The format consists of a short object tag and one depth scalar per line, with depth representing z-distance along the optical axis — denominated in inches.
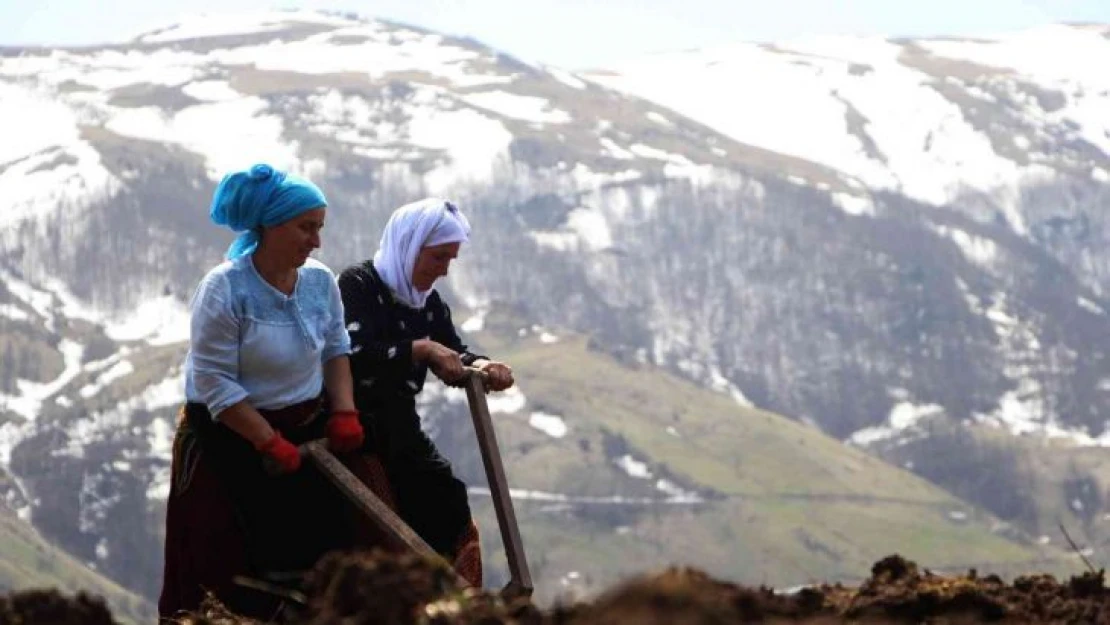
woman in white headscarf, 432.5
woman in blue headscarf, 384.2
